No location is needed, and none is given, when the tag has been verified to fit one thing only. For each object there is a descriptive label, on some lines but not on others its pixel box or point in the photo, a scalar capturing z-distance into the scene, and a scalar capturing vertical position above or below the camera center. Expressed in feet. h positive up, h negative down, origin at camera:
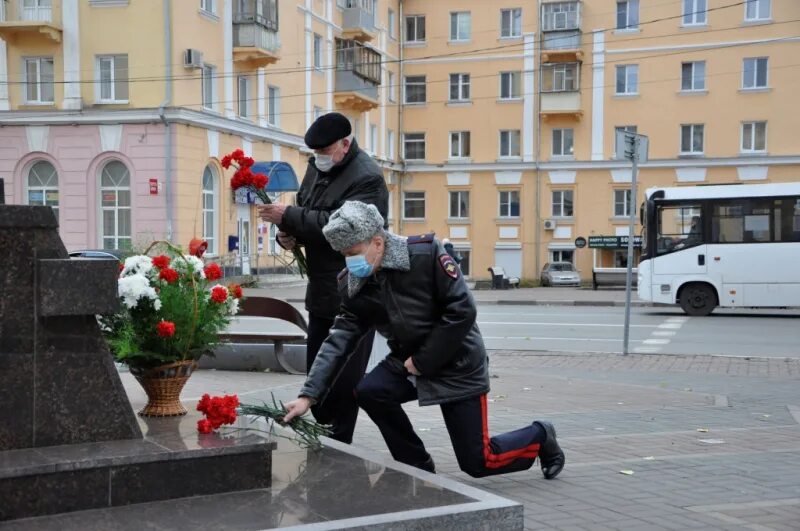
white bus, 77.36 -1.44
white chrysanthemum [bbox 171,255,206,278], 18.26 -0.73
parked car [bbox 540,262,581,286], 142.20 -6.86
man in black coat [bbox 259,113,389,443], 18.66 +0.16
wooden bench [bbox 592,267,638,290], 129.49 -6.37
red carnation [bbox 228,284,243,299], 19.47 -1.28
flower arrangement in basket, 17.25 -1.70
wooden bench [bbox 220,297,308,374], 34.40 -3.26
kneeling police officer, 16.49 -2.00
